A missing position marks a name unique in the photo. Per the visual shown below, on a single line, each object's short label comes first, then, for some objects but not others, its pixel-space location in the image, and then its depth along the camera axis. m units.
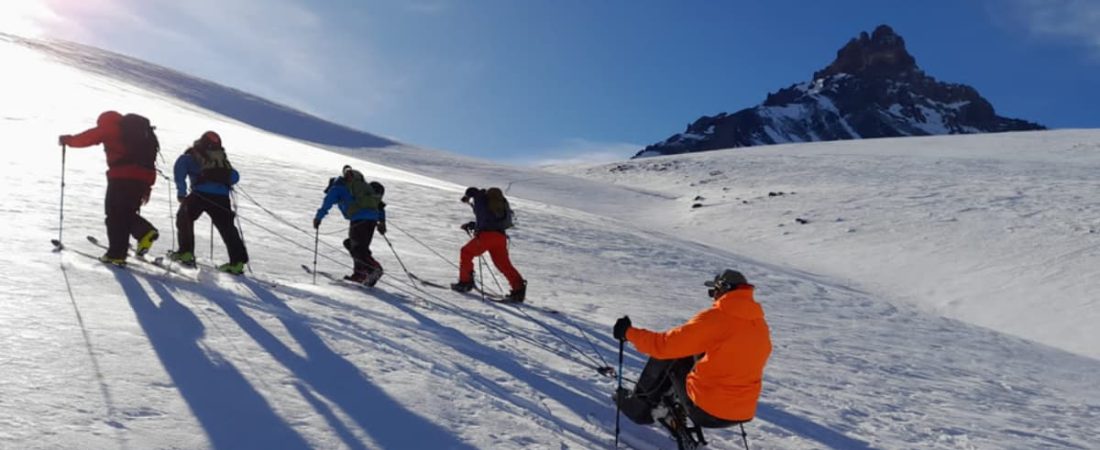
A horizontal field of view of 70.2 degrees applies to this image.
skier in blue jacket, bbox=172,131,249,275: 7.71
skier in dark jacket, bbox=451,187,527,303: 9.24
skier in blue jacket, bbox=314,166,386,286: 8.85
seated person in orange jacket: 4.39
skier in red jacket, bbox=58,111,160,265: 7.18
